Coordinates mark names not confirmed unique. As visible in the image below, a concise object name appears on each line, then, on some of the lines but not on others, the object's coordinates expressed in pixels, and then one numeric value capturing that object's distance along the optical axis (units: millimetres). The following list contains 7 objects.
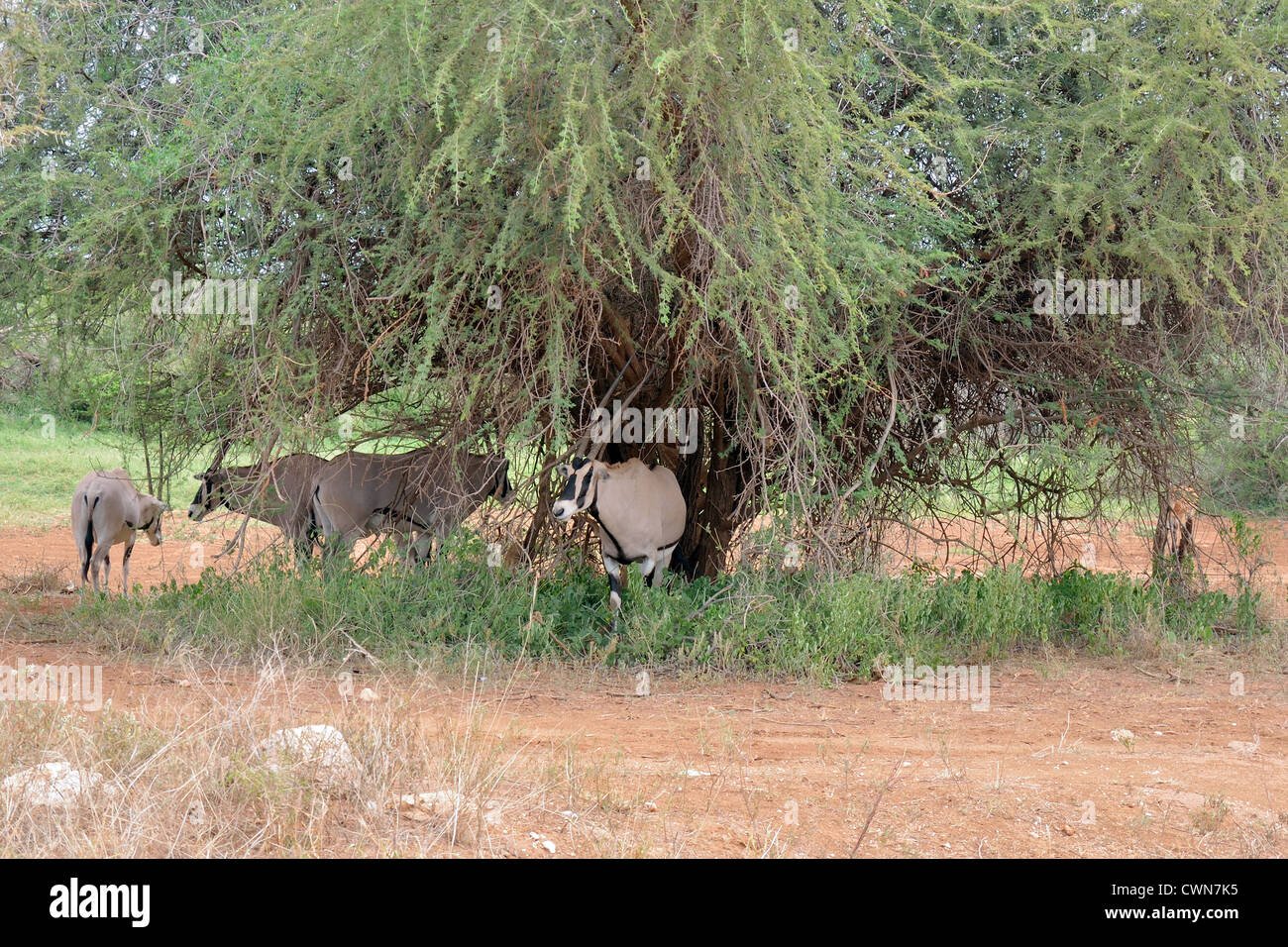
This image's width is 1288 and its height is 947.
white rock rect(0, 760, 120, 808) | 8750
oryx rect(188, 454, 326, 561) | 18906
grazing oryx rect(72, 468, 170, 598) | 21109
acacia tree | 13578
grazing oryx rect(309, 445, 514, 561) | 18625
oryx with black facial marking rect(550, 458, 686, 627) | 16609
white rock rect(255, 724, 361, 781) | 9451
